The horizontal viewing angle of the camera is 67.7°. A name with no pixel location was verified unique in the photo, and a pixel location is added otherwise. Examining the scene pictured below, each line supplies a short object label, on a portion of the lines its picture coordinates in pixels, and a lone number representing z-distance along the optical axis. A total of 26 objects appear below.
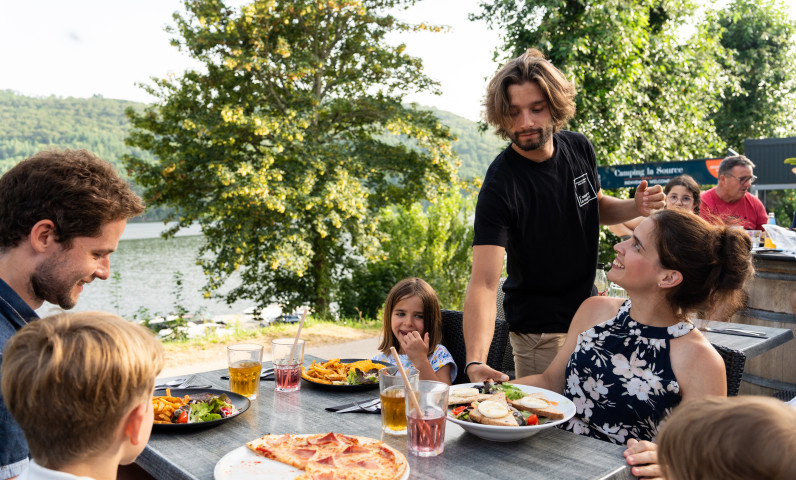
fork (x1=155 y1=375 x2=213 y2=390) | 2.18
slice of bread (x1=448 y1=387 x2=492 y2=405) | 1.71
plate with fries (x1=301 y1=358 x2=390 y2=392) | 2.13
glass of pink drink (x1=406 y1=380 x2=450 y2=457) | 1.49
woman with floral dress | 1.85
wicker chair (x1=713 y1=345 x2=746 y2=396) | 1.88
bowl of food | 1.54
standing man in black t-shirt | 2.39
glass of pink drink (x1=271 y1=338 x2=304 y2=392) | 2.11
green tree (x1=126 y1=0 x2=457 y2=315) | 9.34
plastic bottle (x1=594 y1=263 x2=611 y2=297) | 3.46
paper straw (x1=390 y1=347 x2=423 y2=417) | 1.48
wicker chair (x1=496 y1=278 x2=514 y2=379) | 3.20
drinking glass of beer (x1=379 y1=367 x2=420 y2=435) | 1.64
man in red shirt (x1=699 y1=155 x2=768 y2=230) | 5.82
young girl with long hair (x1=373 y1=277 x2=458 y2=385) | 2.62
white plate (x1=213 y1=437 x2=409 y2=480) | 1.36
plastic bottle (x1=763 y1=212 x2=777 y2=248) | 4.55
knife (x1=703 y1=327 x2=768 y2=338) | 3.14
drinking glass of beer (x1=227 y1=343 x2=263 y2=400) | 2.02
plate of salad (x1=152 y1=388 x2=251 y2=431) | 1.67
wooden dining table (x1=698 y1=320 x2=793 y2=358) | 2.82
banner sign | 6.05
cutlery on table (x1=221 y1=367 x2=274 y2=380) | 2.34
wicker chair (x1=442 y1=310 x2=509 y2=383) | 2.55
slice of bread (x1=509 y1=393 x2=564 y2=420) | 1.63
